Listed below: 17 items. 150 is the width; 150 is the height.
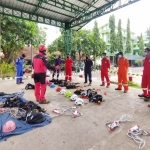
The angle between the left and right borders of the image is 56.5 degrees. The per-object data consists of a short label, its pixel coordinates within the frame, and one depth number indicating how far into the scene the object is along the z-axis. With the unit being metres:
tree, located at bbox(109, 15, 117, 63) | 29.58
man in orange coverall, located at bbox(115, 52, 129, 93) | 5.49
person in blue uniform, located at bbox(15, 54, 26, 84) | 7.13
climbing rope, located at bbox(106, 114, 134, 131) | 2.63
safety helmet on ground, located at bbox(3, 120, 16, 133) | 2.39
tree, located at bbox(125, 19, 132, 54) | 34.72
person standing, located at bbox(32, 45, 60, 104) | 4.02
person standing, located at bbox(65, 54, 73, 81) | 8.12
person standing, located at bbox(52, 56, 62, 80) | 8.27
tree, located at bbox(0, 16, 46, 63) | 11.95
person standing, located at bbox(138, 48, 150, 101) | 4.34
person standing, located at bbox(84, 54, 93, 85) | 7.17
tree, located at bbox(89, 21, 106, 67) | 20.91
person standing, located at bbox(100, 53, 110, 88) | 6.45
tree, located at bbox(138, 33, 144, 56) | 36.75
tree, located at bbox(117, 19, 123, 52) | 30.47
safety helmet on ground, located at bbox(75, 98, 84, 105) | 3.97
